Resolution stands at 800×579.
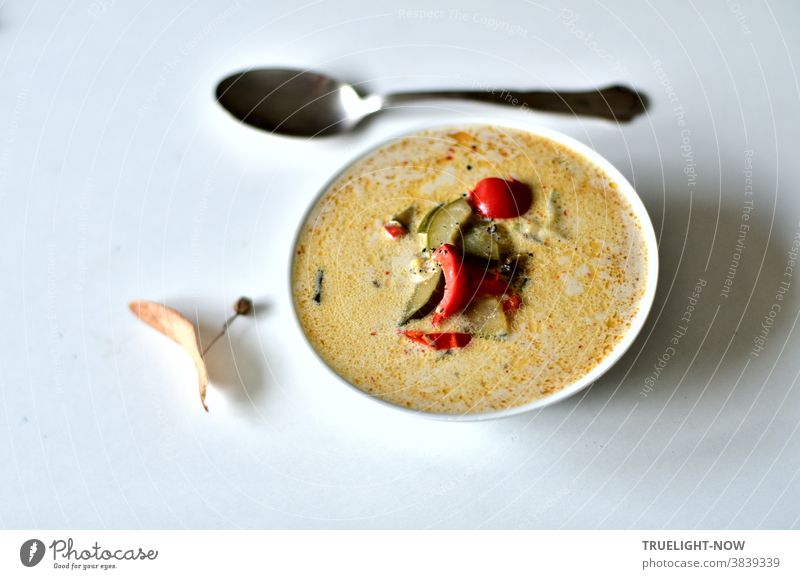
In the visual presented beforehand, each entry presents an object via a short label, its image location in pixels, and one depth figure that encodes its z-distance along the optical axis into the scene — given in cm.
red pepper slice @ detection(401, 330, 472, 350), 50
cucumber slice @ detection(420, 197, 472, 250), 51
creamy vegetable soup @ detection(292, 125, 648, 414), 50
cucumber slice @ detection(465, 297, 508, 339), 50
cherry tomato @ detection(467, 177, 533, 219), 51
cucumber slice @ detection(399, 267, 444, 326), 50
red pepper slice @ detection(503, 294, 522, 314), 50
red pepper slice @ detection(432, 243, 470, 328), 50
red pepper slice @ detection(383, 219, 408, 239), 51
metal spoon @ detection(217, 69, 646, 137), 55
